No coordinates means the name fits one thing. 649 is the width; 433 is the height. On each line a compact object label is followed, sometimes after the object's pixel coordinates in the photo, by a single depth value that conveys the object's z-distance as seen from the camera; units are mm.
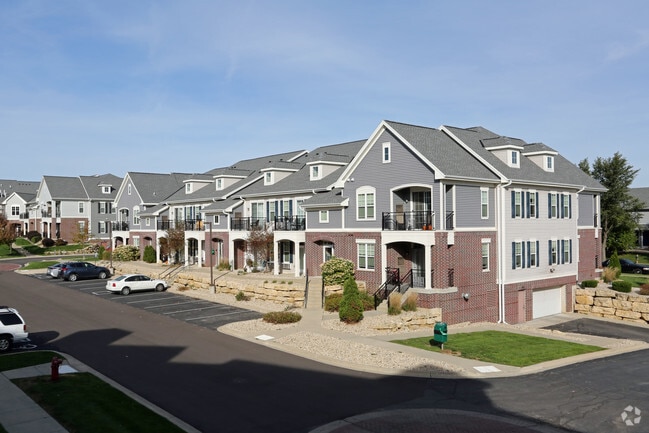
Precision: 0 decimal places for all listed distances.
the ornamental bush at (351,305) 26469
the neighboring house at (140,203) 59366
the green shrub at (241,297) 35219
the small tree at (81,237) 70812
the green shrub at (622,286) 35438
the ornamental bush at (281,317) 27469
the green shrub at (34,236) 86438
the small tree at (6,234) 74012
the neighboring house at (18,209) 96625
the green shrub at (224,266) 45062
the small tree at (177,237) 50906
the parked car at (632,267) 49062
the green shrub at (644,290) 34375
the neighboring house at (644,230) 74094
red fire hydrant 16575
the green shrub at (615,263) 43406
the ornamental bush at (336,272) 32500
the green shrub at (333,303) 30375
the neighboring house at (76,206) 80938
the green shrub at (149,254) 56188
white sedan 39188
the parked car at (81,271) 47781
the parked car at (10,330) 21562
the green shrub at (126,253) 57681
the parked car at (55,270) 49062
